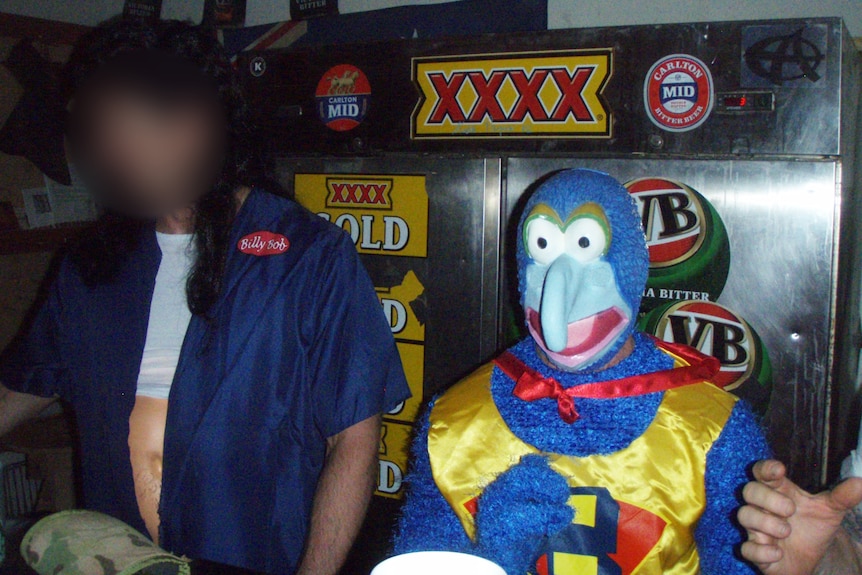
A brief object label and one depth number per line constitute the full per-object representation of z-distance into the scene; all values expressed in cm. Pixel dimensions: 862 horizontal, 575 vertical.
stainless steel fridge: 142
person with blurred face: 112
